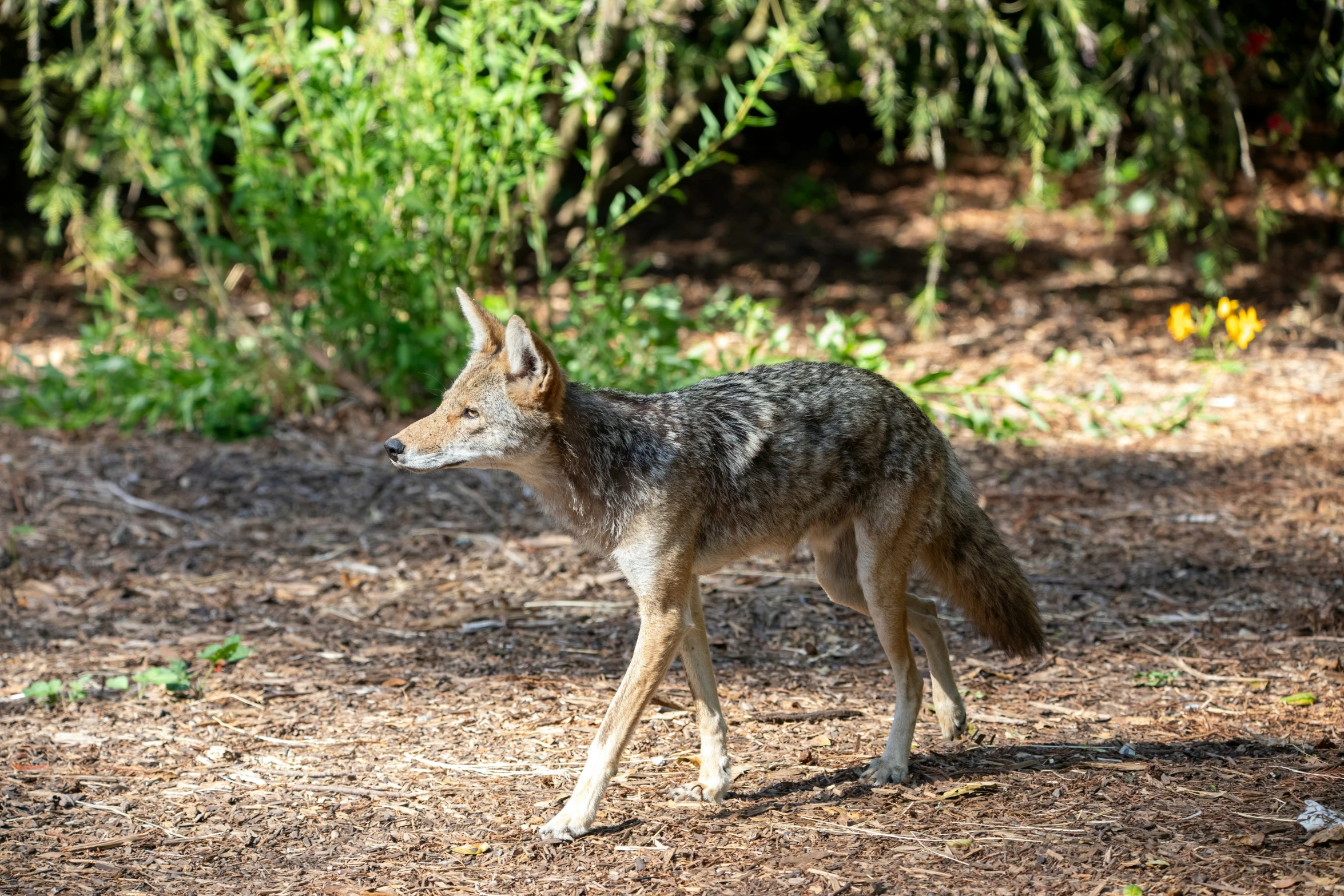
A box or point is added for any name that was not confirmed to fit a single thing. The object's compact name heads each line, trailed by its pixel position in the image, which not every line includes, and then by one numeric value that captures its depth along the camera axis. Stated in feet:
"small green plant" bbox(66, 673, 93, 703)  33.09
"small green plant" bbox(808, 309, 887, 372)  53.88
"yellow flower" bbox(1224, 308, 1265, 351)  50.34
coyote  26.86
